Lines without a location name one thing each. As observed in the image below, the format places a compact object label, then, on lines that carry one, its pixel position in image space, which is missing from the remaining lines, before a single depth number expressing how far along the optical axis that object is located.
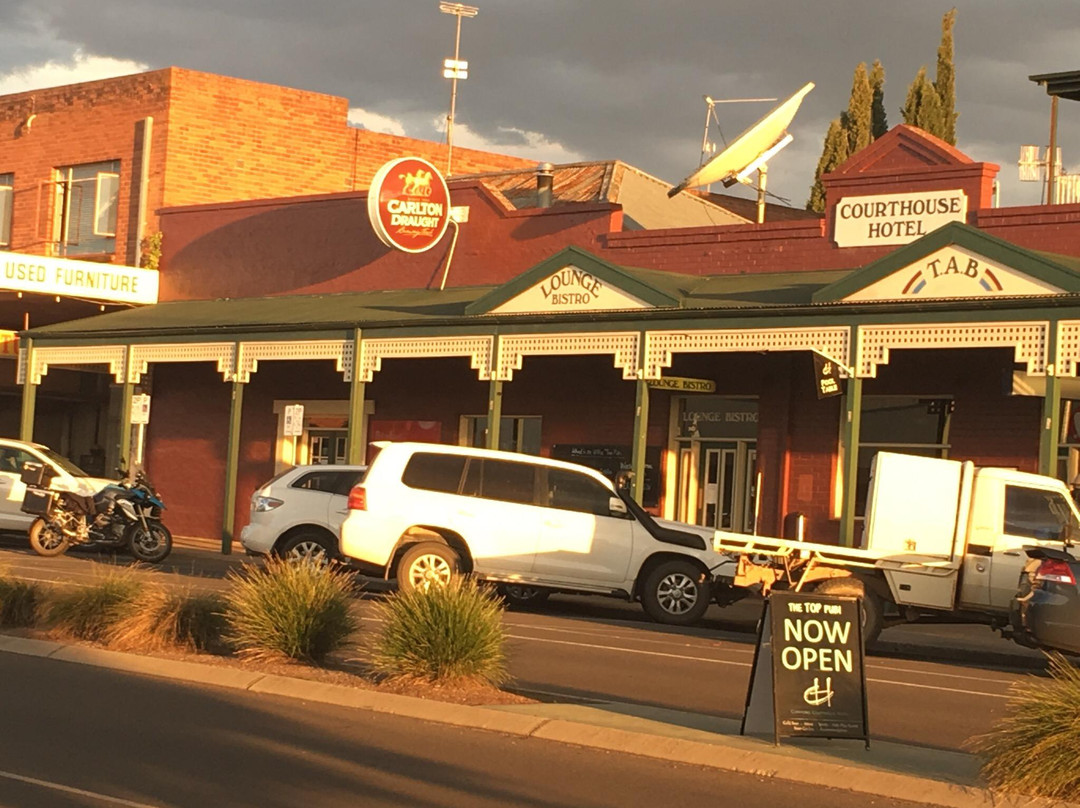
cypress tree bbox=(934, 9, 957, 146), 48.00
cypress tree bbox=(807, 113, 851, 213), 47.31
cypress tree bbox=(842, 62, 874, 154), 48.22
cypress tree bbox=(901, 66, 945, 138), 46.28
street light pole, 43.12
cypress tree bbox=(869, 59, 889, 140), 50.34
